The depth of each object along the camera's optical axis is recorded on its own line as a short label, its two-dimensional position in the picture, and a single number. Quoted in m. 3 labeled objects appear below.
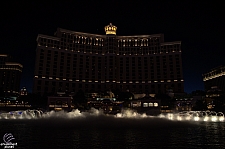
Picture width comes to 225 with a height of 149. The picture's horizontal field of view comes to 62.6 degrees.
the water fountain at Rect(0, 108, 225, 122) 58.69
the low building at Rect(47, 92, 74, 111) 109.06
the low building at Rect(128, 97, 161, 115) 97.61
